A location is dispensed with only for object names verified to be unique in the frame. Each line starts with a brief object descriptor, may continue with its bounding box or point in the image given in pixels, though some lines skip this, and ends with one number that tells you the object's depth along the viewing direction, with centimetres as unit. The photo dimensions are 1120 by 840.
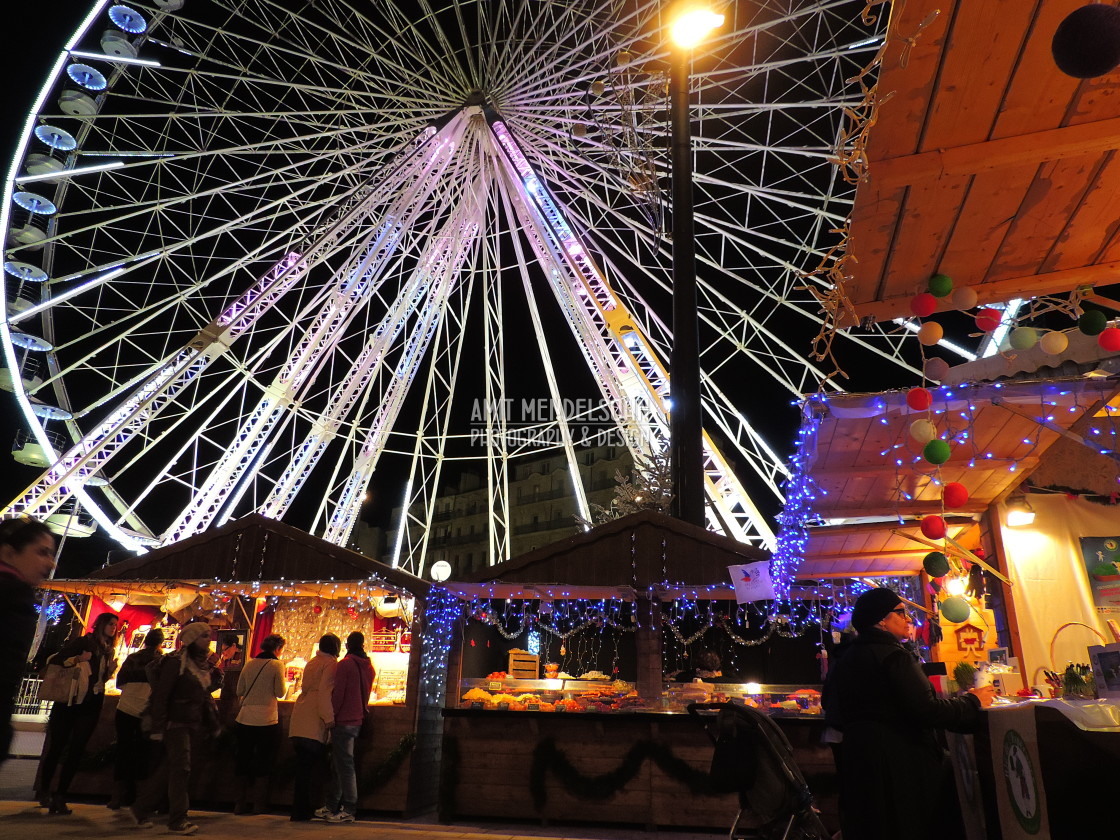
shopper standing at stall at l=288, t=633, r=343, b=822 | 770
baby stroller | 454
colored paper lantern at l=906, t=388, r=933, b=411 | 528
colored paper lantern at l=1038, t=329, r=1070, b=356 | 504
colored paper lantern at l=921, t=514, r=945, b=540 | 666
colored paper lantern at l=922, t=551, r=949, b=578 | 678
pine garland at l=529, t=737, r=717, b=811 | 746
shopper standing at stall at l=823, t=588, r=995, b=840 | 365
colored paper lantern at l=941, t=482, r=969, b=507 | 547
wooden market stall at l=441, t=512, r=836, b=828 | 748
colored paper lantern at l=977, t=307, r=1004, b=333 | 465
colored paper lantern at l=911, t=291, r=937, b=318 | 448
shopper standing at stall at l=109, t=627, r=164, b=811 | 783
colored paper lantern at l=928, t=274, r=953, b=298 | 439
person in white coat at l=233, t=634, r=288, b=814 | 795
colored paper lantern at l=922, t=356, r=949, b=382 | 553
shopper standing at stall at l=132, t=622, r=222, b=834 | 677
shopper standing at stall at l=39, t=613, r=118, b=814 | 763
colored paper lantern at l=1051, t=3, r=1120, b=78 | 256
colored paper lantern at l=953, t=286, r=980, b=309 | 453
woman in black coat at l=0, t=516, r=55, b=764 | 317
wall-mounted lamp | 711
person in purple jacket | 767
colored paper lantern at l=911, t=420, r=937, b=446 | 540
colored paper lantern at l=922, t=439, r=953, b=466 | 502
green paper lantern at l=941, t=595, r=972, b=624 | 594
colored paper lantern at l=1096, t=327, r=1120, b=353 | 442
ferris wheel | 1479
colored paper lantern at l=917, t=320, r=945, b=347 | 517
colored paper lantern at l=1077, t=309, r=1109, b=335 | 448
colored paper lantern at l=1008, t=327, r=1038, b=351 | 487
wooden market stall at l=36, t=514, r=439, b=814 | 819
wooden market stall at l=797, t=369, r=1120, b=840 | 526
